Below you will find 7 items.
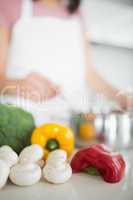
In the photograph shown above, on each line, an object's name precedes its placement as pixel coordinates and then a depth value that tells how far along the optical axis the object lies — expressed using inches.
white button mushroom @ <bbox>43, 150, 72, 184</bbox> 25.4
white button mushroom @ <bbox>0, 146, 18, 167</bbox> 26.1
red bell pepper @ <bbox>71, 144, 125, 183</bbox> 26.6
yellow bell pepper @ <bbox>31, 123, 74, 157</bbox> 32.4
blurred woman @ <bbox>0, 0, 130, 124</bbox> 40.0
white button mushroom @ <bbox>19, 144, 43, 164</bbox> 26.7
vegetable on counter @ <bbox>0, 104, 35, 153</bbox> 32.4
